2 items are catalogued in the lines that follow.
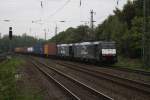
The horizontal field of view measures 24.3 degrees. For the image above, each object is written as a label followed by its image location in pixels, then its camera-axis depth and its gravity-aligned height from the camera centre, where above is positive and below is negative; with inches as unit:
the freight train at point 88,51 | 1450.5 -4.5
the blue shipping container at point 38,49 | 3287.4 +17.1
